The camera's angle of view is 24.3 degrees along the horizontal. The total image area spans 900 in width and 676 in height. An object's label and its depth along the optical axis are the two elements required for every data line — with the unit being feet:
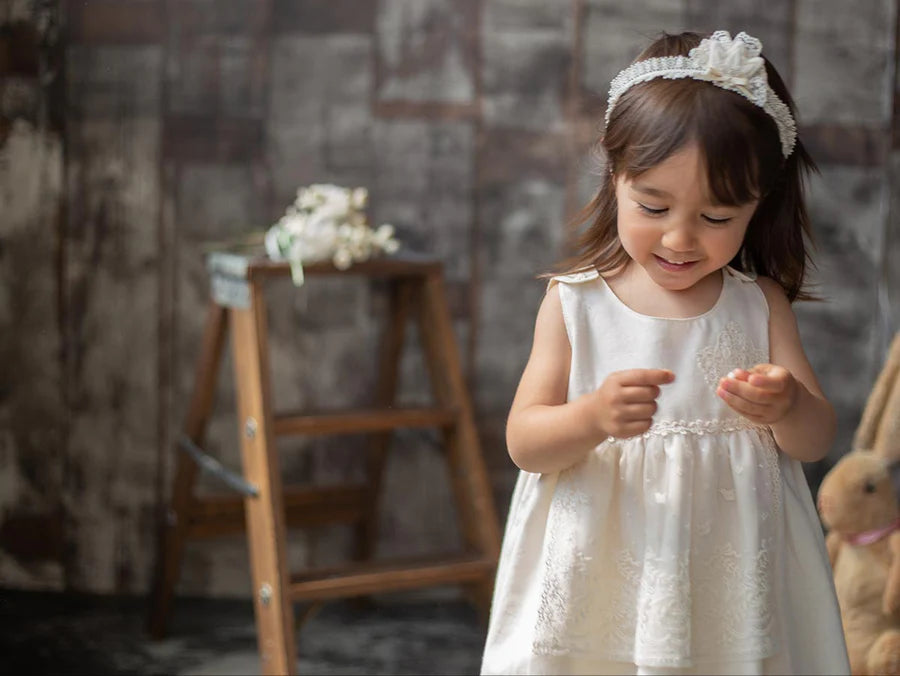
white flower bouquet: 7.26
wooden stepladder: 7.12
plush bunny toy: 7.07
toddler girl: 5.33
